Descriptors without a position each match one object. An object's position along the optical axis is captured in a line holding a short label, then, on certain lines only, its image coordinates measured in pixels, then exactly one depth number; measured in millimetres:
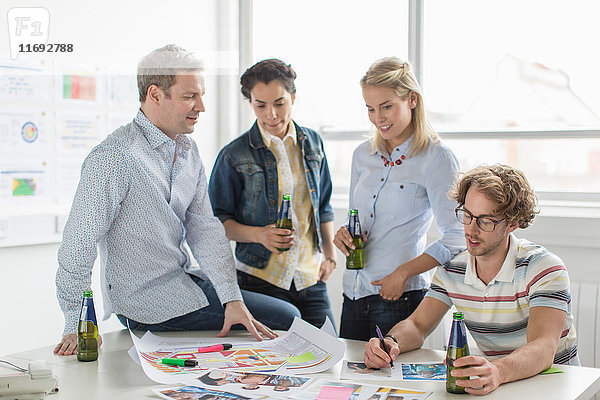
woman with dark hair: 2365
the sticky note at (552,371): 1581
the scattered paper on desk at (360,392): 1407
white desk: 1433
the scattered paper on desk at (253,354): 1596
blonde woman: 2104
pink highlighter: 1748
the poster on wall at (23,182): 2848
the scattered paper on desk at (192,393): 1400
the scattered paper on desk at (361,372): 1561
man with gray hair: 1833
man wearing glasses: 1702
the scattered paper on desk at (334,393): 1409
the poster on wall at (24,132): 2842
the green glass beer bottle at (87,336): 1674
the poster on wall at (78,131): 3061
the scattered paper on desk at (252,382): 1448
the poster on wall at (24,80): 2830
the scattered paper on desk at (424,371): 1552
